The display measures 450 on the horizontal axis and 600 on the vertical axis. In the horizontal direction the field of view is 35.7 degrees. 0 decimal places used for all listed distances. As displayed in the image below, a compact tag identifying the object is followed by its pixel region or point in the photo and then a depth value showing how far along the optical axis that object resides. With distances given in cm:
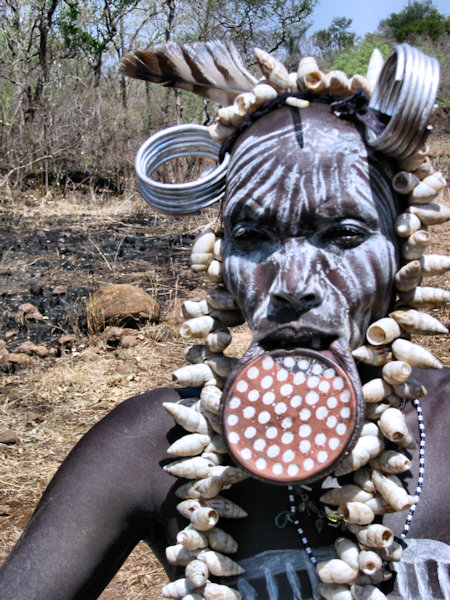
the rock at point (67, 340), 502
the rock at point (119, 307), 512
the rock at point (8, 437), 378
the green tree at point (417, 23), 2748
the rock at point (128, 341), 498
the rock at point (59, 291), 596
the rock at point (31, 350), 486
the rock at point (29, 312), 547
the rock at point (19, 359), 469
